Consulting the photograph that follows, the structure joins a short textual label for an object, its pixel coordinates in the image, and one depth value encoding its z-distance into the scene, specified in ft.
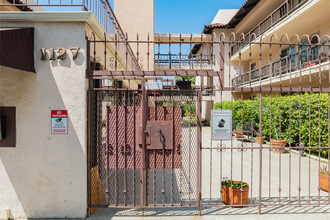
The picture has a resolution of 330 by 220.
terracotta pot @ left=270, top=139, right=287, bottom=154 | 29.66
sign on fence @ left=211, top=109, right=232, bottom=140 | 12.60
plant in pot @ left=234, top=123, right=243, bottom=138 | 44.32
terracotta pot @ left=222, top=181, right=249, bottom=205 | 12.93
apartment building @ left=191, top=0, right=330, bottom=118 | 33.63
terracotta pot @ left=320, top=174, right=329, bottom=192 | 15.38
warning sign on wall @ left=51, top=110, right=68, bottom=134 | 11.70
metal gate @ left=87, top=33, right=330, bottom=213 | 12.32
